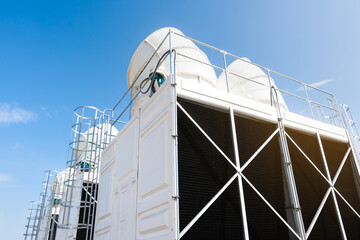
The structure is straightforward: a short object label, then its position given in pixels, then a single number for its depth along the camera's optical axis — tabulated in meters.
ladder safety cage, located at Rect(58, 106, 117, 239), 8.33
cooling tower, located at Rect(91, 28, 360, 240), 4.40
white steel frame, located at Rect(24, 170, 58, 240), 13.17
